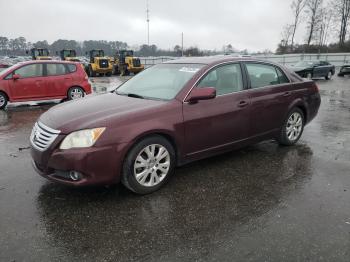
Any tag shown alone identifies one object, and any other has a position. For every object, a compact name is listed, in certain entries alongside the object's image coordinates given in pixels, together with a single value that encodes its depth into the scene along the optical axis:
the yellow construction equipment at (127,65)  29.69
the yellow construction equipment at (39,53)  31.52
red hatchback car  10.58
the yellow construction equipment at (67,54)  32.12
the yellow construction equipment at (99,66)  28.30
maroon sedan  3.67
